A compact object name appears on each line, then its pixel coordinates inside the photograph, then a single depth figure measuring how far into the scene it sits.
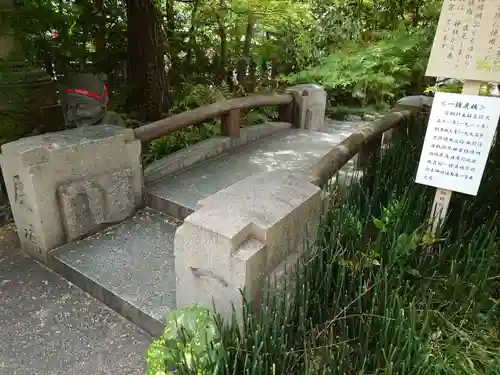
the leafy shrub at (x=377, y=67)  5.64
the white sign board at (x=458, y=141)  2.04
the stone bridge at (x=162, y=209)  1.87
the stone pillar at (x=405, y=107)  3.77
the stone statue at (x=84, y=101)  3.17
